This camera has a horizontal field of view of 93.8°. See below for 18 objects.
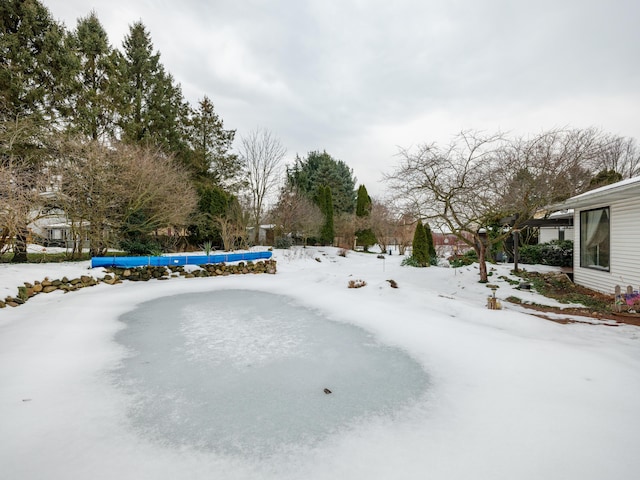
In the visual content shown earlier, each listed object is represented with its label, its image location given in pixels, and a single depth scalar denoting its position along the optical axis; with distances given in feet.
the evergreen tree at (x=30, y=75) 30.86
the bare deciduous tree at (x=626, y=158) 56.90
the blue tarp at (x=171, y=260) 28.86
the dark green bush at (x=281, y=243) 56.34
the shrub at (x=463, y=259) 40.77
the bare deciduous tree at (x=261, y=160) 61.62
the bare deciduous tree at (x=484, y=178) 27.53
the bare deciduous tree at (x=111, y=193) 28.84
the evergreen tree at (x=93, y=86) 42.22
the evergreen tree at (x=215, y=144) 76.38
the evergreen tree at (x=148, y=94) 61.67
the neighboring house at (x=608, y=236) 20.81
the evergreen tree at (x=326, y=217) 71.97
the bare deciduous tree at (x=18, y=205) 20.88
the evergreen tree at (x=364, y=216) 76.18
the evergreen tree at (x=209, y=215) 47.19
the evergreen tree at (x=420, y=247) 40.33
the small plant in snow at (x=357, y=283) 26.15
